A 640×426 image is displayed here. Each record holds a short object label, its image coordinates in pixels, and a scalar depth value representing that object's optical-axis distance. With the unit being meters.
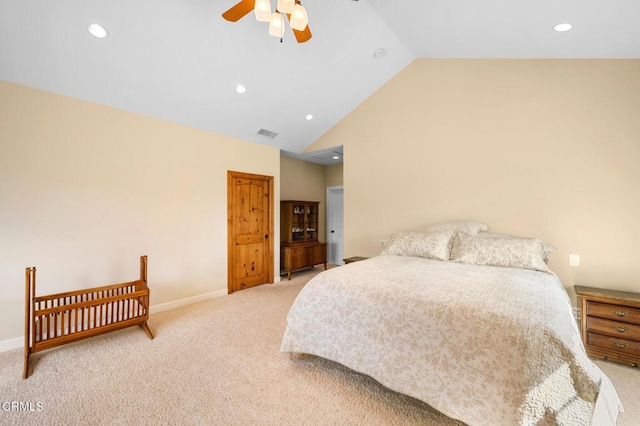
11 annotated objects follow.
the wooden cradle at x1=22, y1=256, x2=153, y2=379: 2.13
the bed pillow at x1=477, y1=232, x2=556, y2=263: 2.67
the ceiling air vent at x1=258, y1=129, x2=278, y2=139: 4.31
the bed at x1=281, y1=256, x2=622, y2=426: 1.24
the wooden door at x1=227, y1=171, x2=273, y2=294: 4.27
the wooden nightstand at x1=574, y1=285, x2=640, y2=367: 2.19
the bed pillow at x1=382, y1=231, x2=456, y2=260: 3.00
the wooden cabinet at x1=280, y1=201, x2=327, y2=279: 5.11
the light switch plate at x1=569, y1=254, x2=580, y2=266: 2.79
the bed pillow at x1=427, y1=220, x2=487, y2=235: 3.14
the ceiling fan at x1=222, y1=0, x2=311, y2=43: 1.70
